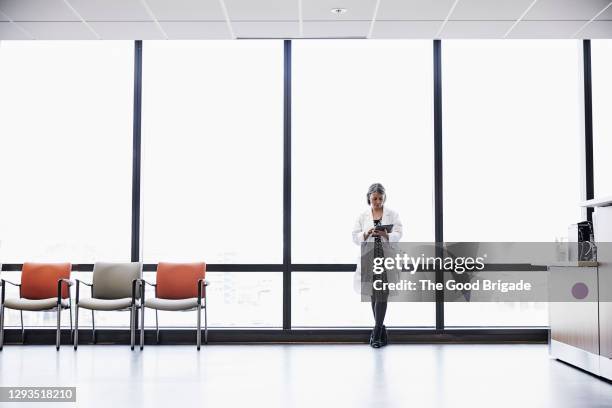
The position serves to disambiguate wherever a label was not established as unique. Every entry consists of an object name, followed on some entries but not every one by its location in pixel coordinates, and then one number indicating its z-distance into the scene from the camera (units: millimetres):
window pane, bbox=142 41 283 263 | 6707
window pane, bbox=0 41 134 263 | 6656
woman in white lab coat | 6094
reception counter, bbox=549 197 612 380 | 4566
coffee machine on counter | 5070
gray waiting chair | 6277
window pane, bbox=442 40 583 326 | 6719
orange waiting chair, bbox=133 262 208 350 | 6301
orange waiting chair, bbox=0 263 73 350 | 6113
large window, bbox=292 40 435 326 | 6723
